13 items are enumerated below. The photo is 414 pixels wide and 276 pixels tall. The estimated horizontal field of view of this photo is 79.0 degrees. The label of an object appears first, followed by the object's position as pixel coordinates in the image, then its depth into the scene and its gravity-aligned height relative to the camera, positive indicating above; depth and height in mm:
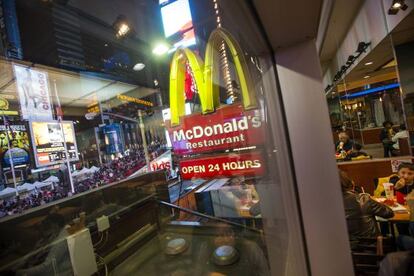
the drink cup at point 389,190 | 3092 -1007
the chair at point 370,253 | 2357 -1382
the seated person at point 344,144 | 4870 -561
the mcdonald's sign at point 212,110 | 1176 +124
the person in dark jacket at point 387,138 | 5430 -651
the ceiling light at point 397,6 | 2864 +1154
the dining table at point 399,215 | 2696 -1161
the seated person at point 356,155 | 4353 -724
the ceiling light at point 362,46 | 4137 +1092
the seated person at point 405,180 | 2898 -861
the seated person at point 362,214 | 2641 -1071
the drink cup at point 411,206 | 2459 -1003
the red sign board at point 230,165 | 1247 -148
